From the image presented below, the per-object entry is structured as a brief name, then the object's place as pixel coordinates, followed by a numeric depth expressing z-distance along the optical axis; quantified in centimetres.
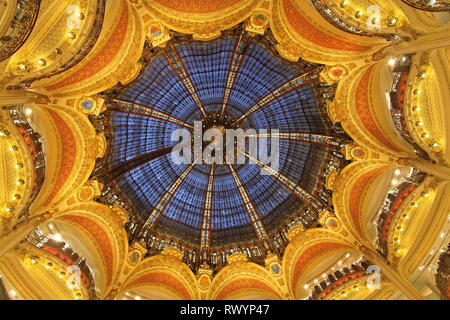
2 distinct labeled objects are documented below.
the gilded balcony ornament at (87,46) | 1424
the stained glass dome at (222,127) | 2030
